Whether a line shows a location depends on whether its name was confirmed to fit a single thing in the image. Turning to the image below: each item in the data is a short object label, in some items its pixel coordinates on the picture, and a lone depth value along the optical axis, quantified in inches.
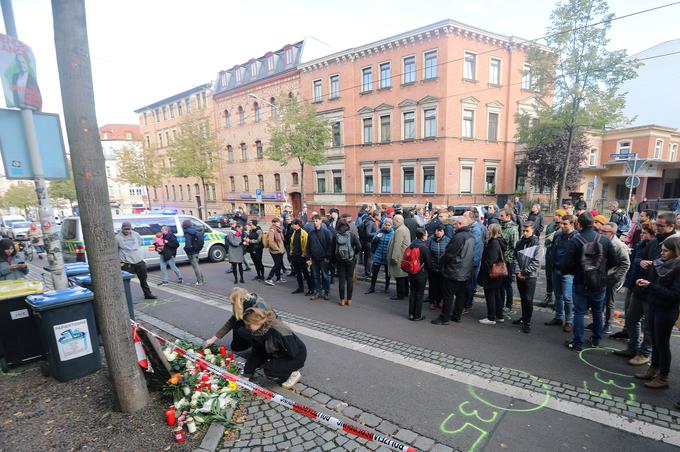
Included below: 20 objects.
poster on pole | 164.7
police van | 403.2
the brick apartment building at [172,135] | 1398.9
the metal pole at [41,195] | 167.2
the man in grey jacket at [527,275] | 212.4
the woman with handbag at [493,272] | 218.8
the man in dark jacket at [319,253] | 295.1
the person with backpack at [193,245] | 363.9
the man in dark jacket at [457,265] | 219.5
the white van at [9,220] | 944.8
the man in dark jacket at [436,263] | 249.8
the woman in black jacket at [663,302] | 139.6
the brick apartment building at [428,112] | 831.1
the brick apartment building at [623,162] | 1152.8
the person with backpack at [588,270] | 178.2
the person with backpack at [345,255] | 276.4
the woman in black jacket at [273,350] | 148.9
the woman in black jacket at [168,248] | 353.4
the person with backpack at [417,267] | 237.3
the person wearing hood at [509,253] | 244.9
